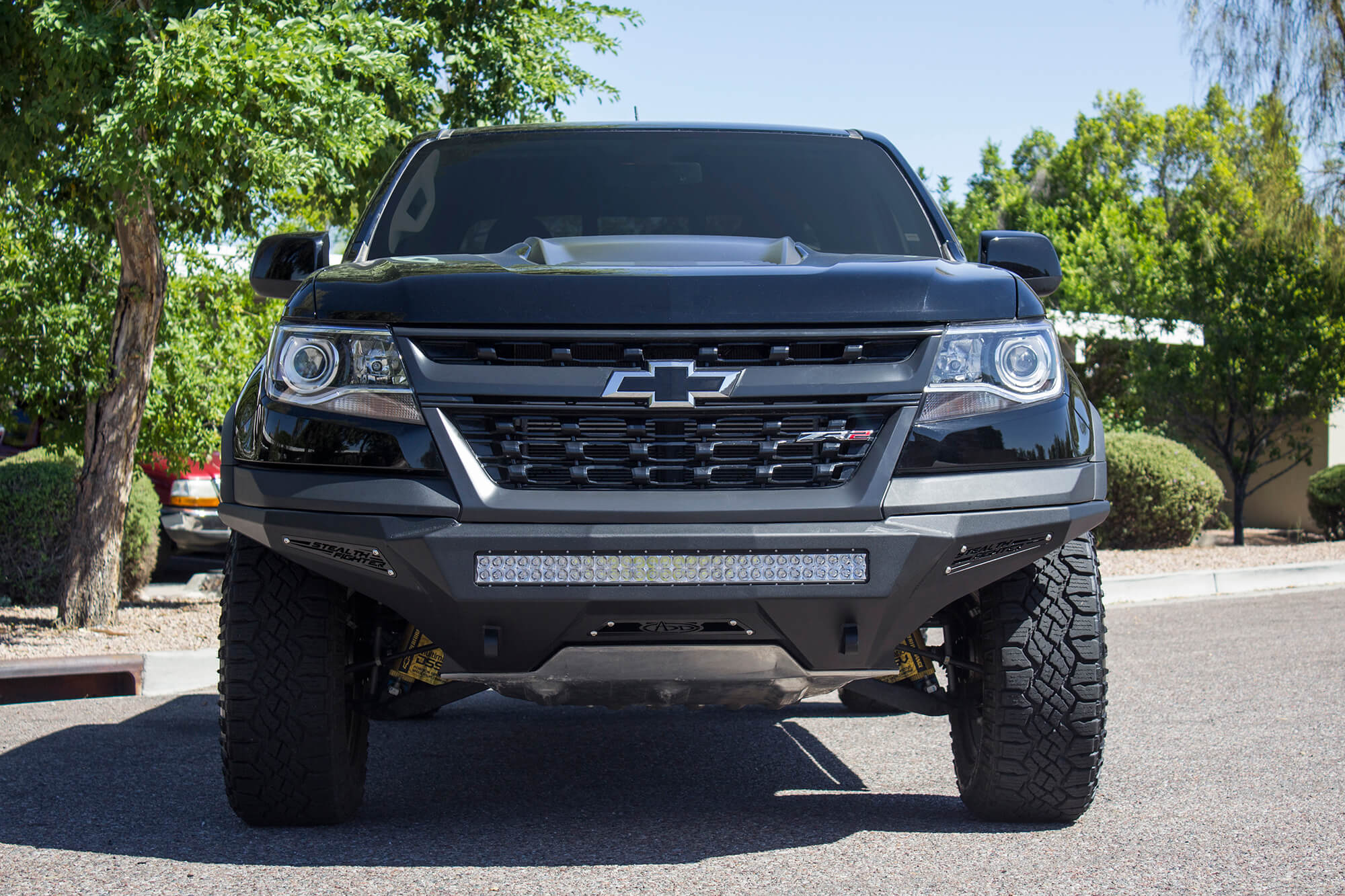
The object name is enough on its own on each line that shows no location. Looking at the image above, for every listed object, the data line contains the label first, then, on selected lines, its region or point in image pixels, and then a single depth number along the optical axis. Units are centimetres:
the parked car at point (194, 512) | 1166
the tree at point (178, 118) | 664
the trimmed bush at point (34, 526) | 944
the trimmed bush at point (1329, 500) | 1747
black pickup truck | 316
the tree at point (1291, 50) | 1680
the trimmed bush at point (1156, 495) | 1445
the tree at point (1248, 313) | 1592
